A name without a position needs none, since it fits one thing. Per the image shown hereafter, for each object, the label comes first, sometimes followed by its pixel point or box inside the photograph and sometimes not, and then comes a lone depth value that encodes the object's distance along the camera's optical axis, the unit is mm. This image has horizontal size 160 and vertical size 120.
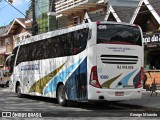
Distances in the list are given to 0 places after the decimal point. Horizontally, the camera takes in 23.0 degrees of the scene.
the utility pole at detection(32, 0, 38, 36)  30888
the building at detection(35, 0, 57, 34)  48031
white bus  15664
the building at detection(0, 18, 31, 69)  56594
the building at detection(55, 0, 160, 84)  26288
